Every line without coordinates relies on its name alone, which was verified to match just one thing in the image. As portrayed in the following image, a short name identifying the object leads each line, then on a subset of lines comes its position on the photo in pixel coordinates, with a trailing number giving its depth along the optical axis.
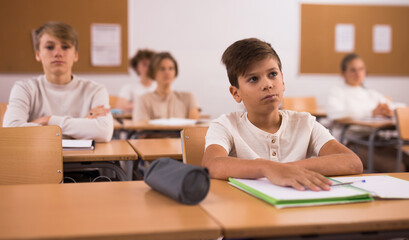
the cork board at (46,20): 5.95
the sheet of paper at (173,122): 3.53
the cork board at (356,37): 6.99
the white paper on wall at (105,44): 6.25
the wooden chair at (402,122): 3.74
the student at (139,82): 5.94
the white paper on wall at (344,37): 7.06
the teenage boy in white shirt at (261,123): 1.69
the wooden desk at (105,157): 2.17
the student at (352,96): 5.06
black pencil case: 1.12
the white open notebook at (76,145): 2.35
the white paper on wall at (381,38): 7.16
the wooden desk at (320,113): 5.34
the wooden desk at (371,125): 4.13
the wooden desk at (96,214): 0.91
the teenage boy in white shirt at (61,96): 2.66
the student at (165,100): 4.23
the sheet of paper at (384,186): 1.21
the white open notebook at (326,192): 1.10
